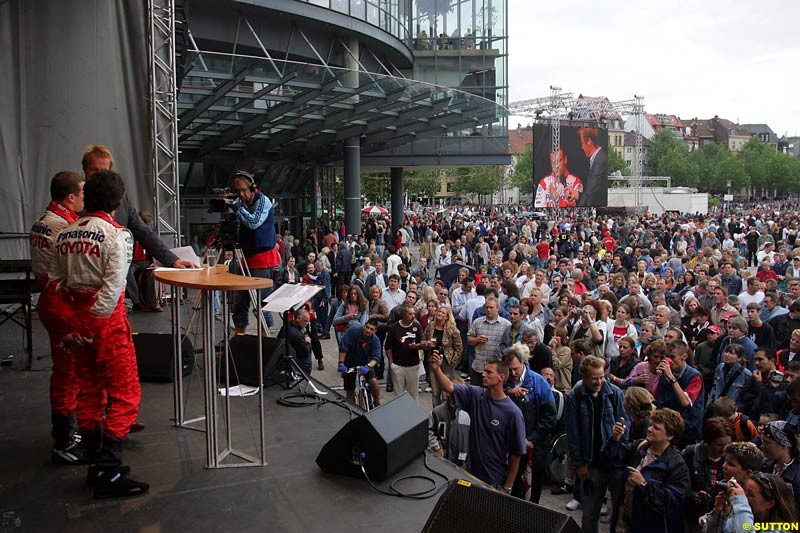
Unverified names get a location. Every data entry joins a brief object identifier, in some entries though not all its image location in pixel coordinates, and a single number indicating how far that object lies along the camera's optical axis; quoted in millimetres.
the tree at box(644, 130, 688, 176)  92500
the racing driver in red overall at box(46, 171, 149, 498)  3715
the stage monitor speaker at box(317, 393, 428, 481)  3955
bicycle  8031
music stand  5028
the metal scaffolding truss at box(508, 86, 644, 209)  47656
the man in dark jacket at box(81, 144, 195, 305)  4418
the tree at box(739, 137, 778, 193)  101625
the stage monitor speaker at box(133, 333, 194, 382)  6047
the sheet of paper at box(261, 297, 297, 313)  4938
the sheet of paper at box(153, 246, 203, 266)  4617
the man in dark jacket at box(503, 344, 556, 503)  5938
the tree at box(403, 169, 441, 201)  71438
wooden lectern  3711
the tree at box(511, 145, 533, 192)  82062
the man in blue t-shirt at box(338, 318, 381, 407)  8421
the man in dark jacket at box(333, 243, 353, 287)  17469
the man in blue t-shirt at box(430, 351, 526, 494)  5156
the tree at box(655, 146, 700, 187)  88875
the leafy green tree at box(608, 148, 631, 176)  83875
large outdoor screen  42625
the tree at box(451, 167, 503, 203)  81312
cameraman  5852
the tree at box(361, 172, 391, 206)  65500
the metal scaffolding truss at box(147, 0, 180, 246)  10047
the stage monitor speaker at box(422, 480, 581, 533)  2975
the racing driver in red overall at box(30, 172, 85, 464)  4129
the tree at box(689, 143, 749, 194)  93125
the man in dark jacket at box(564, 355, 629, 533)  5410
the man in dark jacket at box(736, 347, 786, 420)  6297
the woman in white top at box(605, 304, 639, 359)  8711
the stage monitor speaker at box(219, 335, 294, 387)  5988
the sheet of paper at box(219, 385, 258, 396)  5647
